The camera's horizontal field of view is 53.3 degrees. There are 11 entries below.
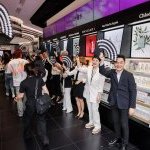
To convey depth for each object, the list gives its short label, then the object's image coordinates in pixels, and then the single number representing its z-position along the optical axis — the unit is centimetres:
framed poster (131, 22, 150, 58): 245
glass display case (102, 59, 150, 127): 234
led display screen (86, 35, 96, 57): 373
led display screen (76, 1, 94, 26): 365
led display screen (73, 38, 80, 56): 442
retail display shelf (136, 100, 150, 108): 234
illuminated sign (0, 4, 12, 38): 204
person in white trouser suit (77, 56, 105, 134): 278
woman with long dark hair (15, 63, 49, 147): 235
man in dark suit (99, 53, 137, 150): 224
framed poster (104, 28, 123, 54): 297
